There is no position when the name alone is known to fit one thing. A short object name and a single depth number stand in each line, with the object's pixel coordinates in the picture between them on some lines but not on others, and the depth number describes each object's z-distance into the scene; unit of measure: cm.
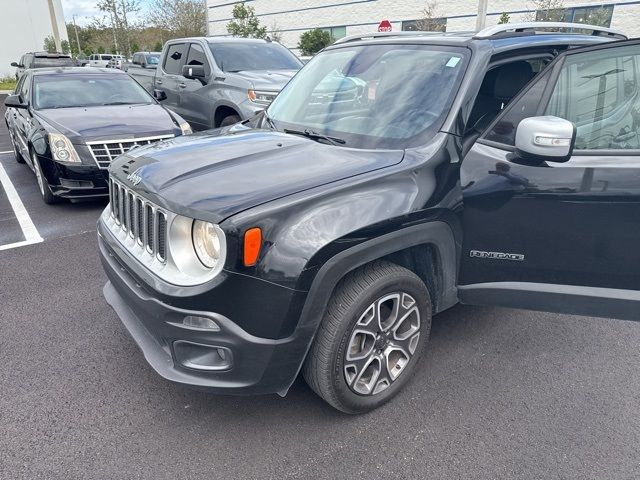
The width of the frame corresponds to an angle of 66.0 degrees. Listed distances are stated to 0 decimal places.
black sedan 564
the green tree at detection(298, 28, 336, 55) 2990
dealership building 2044
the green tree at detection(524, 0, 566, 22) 2012
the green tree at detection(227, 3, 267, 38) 3275
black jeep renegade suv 214
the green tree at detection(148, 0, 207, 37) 4491
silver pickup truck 725
